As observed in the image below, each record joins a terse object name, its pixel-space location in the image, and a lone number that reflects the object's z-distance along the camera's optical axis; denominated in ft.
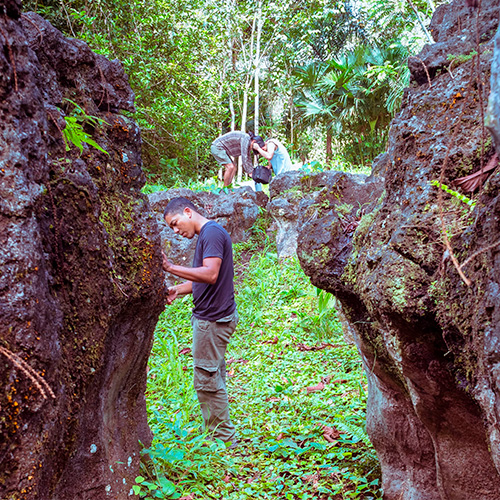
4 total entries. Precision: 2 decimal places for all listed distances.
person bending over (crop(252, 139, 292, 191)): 27.50
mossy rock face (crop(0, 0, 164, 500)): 4.89
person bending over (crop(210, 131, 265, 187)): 28.78
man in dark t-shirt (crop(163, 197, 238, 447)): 12.51
